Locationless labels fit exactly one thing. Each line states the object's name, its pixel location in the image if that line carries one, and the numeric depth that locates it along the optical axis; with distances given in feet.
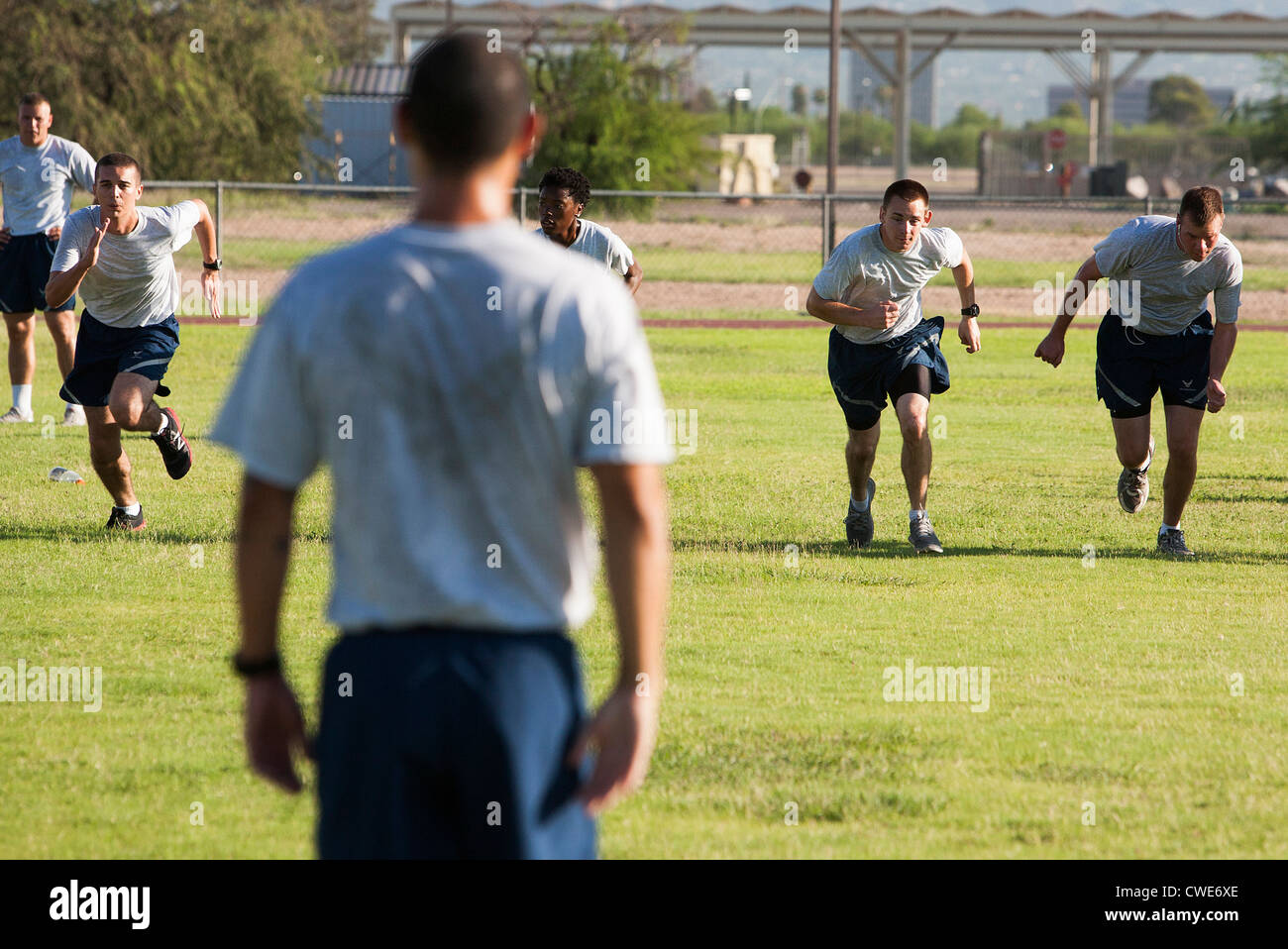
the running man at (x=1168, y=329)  28.63
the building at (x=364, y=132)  160.76
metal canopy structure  178.70
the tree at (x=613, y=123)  121.19
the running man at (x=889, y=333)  28.78
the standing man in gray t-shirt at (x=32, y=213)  40.24
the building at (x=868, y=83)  173.97
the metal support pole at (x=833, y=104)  94.99
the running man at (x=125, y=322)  27.50
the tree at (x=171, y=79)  99.14
